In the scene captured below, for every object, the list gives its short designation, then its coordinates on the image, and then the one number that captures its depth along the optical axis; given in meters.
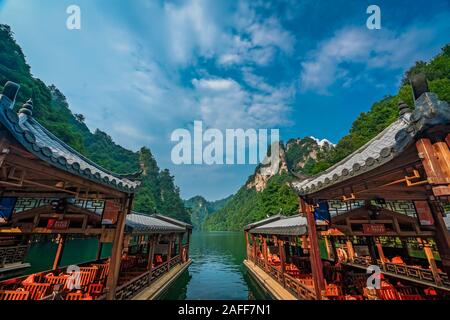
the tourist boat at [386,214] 2.41
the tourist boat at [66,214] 4.00
